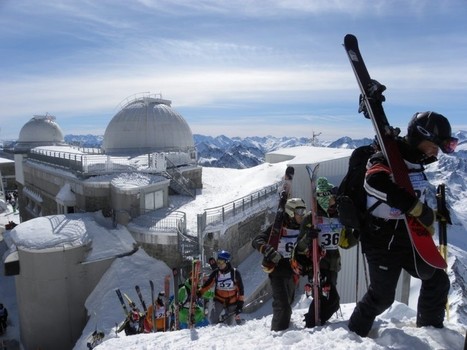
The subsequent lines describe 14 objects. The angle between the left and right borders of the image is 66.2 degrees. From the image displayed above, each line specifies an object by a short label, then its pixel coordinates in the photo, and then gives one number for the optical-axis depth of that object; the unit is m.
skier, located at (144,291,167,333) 8.53
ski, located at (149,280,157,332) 8.35
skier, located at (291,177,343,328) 5.04
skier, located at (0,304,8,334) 14.86
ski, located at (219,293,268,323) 7.22
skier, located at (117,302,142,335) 9.29
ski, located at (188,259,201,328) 7.79
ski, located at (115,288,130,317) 10.75
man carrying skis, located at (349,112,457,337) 3.45
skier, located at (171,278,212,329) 8.03
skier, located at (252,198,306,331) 4.99
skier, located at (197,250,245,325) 7.34
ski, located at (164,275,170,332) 8.41
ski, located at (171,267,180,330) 7.89
